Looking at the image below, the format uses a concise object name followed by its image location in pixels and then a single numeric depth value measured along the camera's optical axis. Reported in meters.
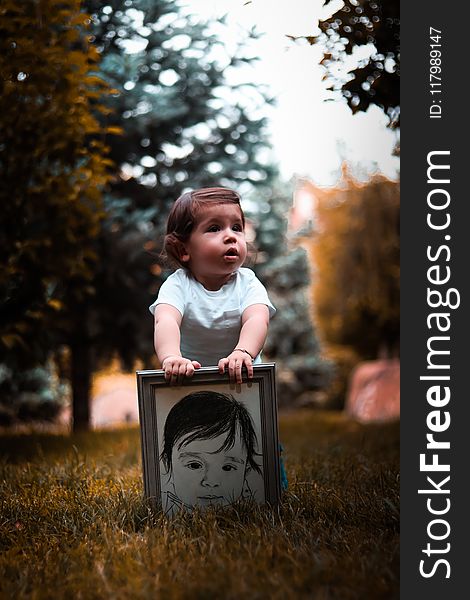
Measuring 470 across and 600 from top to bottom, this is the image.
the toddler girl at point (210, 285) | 2.39
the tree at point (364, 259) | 10.66
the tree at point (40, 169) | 3.12
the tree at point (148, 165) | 4.90
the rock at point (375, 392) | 9.67
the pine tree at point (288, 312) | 8.16
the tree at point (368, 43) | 2.35
